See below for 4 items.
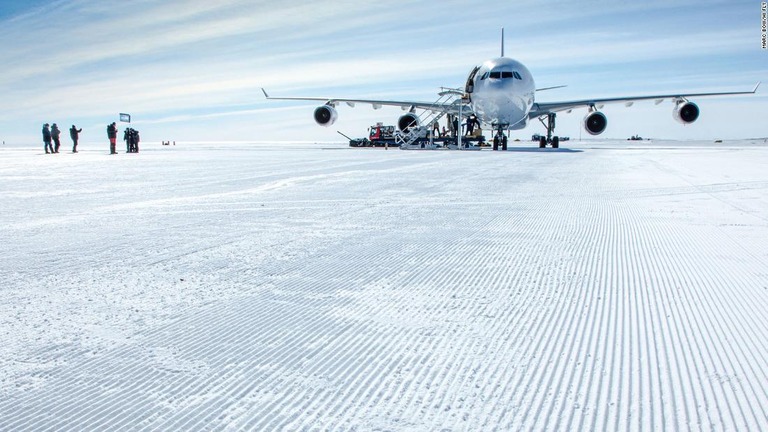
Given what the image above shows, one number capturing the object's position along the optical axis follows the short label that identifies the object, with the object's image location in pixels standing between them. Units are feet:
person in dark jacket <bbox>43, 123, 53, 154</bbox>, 88.84
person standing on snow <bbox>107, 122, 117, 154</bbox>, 81.71
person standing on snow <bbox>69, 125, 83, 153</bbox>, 89.61
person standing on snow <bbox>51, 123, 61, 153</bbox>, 88.38
